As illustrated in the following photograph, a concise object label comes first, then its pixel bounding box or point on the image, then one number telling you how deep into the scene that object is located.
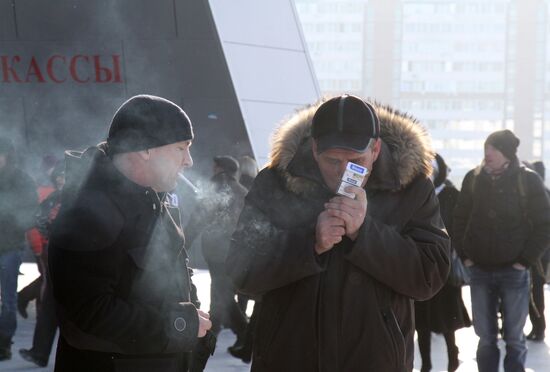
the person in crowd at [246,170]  9.40
